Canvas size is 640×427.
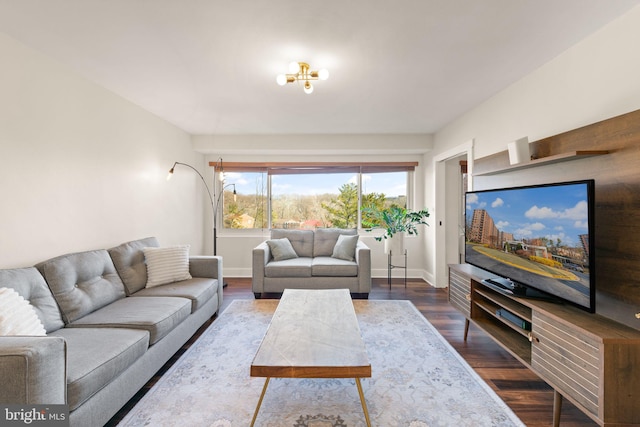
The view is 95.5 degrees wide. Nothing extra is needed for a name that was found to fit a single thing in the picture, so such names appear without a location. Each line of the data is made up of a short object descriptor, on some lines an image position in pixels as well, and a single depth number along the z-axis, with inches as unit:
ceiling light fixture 92.3
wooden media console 54.9
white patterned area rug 69.2
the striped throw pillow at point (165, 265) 118.7
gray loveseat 156.6
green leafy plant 181.6
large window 207.5
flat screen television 67.7
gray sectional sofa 49.6
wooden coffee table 61.9
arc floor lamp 186.1
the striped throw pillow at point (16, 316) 60.4
